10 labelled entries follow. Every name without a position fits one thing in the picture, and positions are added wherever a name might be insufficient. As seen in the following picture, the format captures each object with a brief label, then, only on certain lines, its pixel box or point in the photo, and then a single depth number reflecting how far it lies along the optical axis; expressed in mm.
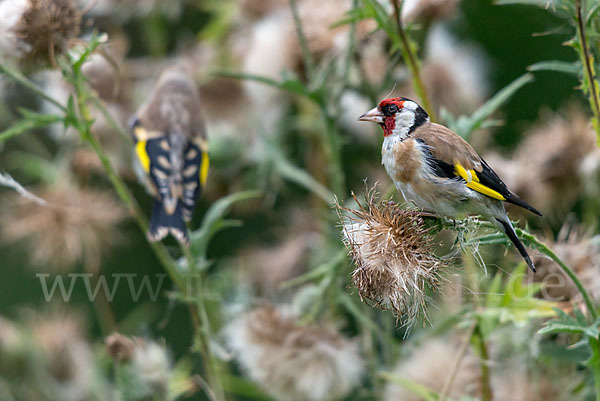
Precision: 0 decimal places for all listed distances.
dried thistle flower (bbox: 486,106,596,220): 5597
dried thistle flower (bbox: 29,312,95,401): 5688
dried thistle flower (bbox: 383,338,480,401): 5524
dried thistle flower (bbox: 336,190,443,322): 5351
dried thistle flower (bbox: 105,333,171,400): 5509
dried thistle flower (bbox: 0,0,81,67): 5489
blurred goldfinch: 5571
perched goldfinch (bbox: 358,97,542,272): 5375
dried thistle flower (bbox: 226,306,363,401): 5571
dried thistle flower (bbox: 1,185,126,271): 5687
